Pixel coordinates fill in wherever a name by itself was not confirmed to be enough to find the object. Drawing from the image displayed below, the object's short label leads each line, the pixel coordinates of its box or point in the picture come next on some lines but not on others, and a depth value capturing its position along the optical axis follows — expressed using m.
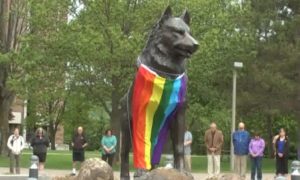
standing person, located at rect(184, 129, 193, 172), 22.78
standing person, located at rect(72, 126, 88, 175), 23.59
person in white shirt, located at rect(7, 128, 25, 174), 23.69
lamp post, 28.10
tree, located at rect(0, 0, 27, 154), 40.88
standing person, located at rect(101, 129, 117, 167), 23.31
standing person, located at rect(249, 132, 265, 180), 22.03
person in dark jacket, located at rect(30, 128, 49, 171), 23.25
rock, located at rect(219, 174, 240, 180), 9.70
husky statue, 11.30
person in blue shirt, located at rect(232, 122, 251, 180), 21.94
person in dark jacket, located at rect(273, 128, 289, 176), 21.78
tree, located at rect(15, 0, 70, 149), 32.12
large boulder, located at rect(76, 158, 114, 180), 9.95
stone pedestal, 8.91
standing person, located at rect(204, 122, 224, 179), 22.03
